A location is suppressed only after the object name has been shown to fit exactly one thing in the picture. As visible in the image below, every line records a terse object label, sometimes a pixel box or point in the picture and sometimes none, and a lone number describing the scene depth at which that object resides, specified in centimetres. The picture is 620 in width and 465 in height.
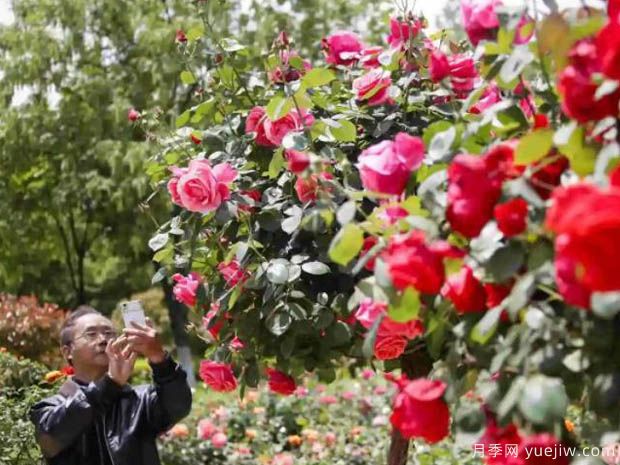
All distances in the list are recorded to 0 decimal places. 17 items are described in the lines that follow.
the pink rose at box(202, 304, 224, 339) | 234
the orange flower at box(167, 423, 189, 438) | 617
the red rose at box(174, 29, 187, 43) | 281
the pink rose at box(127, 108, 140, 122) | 287
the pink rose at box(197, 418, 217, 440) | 619
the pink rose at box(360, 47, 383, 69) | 254
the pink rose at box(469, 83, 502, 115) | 180
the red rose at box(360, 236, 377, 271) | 151
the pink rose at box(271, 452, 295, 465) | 539
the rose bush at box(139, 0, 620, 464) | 116
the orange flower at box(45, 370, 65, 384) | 379
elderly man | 292
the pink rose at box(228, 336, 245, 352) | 233
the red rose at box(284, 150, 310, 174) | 144
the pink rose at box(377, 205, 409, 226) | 143
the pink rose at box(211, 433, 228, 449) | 583
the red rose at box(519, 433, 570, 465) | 127
